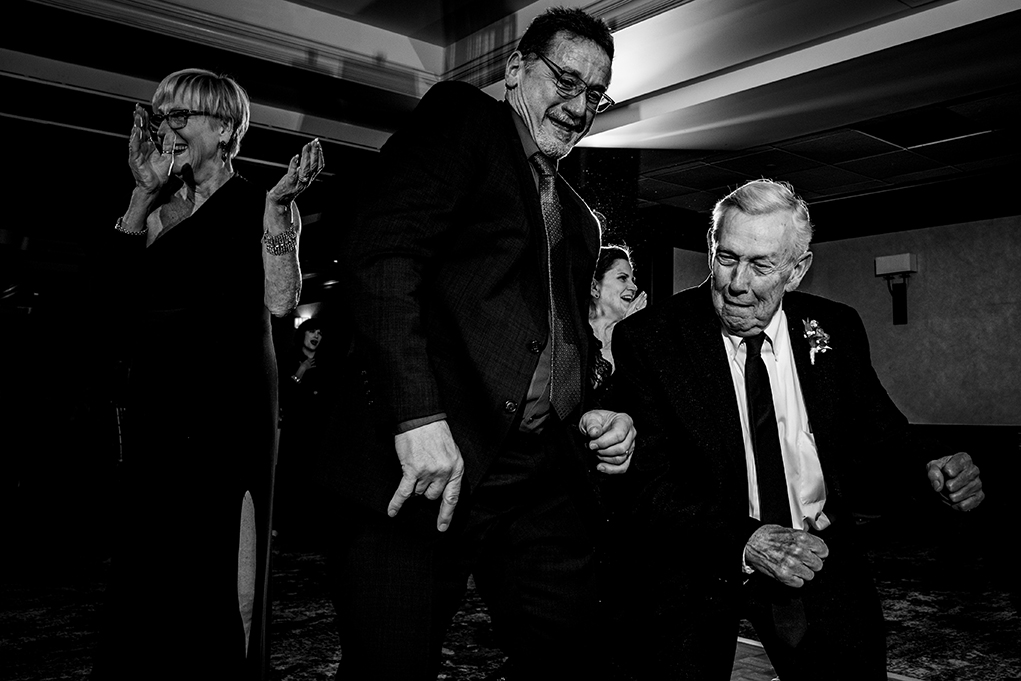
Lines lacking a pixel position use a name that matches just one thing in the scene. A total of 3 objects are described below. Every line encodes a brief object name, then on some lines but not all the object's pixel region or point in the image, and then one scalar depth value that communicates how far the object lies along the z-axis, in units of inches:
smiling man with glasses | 47.9
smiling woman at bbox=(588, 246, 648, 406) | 162.1
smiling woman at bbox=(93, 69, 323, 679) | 62.1
